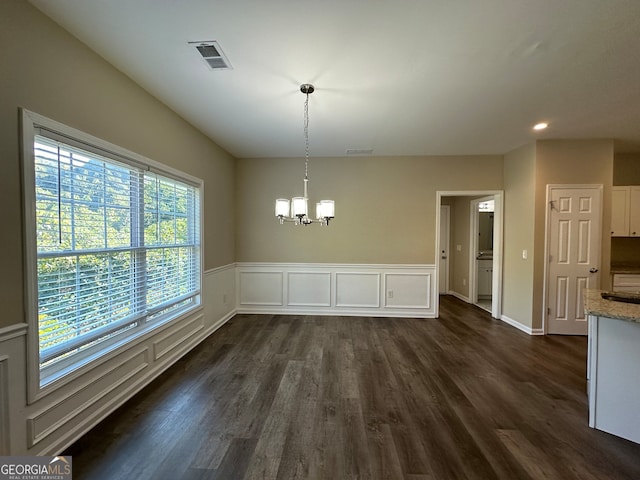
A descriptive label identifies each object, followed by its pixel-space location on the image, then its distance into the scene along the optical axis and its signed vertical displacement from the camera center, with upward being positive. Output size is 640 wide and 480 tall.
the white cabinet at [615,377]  1.77 -1.01
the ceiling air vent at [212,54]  1.83 +1.33
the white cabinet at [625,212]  3.83 +0.35
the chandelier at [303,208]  2.38 +0.25
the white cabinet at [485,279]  5.64 -0.98
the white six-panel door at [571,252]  3.59 -0.23
